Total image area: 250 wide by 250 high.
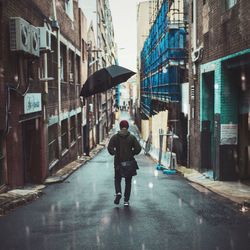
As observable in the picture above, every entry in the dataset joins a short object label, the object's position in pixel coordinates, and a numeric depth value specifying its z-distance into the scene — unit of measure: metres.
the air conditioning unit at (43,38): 11.36
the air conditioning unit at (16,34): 9.29
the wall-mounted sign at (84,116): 26.56
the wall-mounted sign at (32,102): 10.90
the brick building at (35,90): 9.31
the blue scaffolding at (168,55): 20.61
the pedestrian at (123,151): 7.70
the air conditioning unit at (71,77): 21.14
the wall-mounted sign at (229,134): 11.75
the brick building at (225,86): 10.54
